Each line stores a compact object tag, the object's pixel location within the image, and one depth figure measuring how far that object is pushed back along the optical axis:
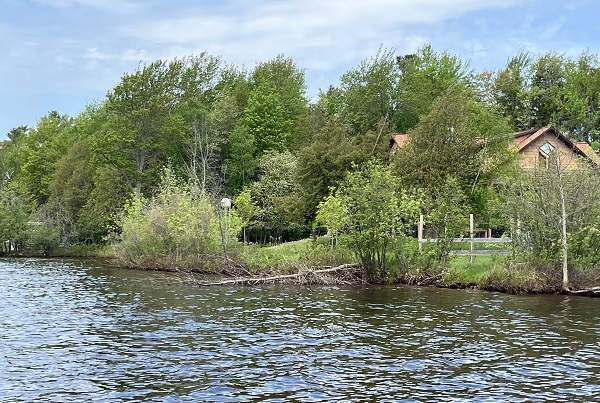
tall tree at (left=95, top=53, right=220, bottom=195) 60.56
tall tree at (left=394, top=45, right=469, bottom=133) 61.16
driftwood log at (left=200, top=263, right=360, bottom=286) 31.38
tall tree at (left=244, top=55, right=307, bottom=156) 69.81
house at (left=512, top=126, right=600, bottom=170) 53.26
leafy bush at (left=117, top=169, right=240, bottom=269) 40.47
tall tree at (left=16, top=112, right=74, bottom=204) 81.44
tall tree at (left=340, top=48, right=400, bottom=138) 60.62
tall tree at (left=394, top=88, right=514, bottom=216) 38.19
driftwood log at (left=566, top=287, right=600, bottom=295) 25.83
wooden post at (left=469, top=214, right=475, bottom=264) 32.16
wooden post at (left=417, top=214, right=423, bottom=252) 31.86
